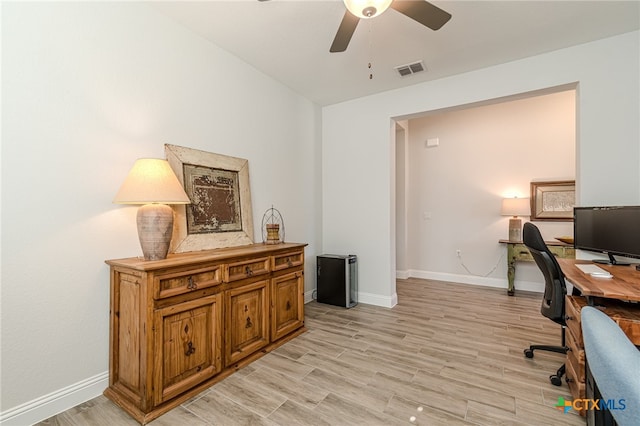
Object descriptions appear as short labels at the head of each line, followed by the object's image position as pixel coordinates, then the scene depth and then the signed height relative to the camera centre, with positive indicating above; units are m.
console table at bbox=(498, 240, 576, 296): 3.73 -0.59
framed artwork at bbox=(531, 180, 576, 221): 4.04 +0.16
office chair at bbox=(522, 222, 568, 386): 2.10 -0.54
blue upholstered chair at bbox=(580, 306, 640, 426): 0.58 -0.35
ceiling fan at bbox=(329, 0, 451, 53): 1.59 +1.22
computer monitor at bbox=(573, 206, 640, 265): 2.09 -0.16
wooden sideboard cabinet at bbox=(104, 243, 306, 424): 1.70 -0.78
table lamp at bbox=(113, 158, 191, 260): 1.84 +0.10
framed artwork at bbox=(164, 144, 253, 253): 2.34 +0.11
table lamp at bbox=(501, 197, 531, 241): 4.06 +0.00
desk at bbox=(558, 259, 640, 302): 1.46 -0.44
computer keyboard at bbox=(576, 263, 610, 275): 1.91 -0.43
